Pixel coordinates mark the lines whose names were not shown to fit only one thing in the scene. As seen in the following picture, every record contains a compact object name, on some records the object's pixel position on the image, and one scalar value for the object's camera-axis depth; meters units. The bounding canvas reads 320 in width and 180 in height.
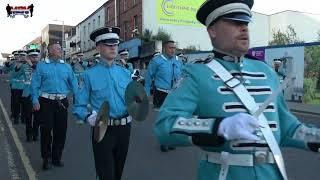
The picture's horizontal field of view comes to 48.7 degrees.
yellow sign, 26.66
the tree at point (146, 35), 24.96
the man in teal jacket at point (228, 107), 1.66
